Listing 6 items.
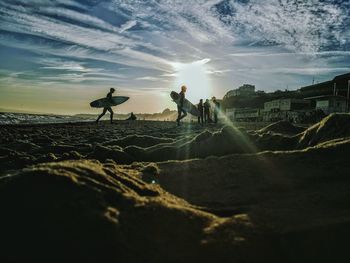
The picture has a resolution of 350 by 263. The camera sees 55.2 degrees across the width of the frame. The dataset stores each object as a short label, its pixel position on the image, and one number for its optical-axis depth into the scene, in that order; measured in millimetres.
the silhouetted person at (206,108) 29519
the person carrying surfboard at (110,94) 22923
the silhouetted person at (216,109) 27662
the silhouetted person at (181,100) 19634
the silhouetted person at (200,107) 28138
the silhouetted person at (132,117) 39919
